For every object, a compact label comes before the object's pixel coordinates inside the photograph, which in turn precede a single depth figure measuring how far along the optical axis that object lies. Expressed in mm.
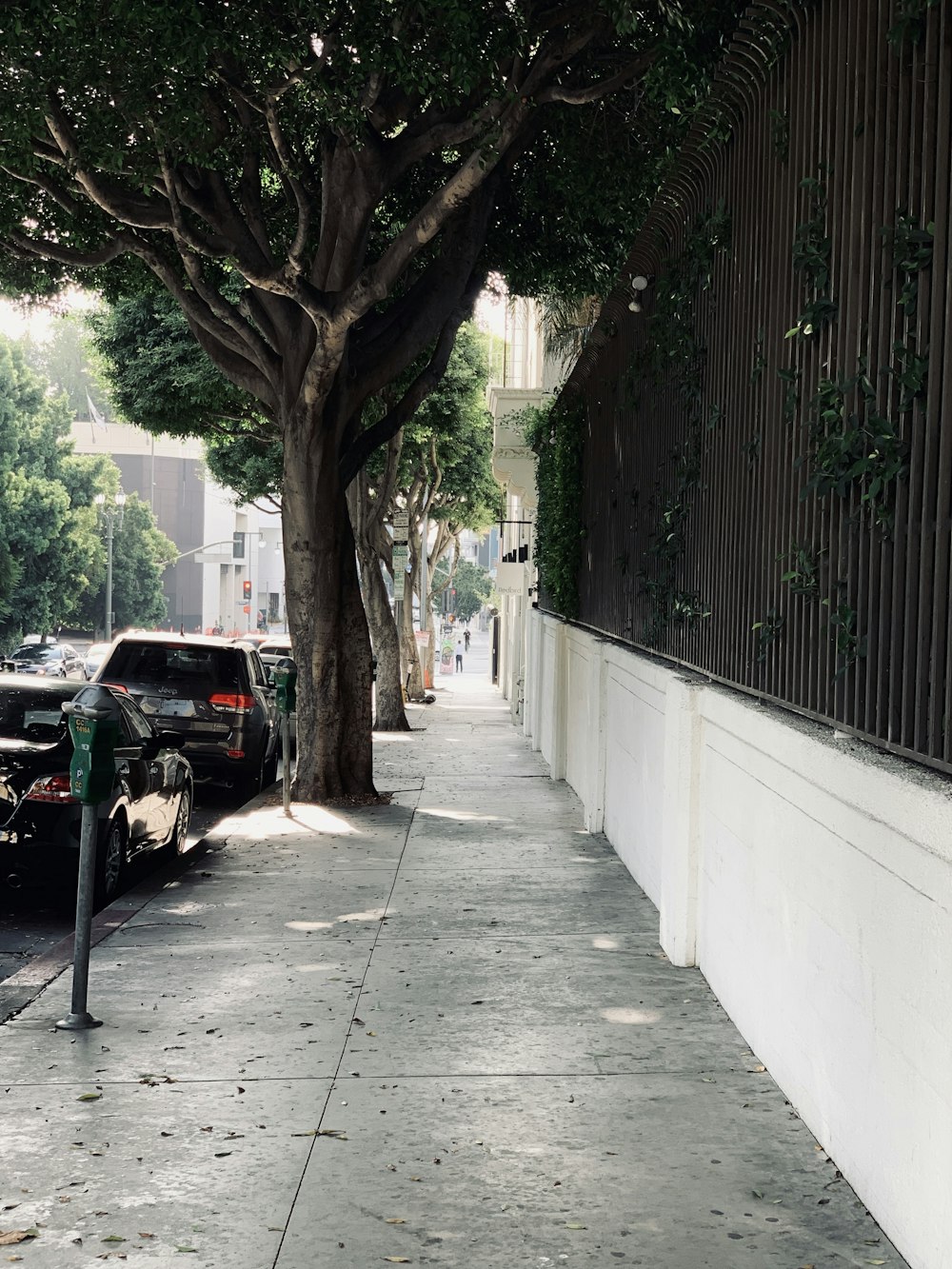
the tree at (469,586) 123062
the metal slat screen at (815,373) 4145
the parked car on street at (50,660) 48219
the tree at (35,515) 57062
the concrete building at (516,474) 29516
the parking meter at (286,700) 13852
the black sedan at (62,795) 9469
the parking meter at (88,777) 6672
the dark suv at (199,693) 16031
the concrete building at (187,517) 103375
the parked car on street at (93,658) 45769
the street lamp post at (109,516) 69062
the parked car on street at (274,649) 30203
